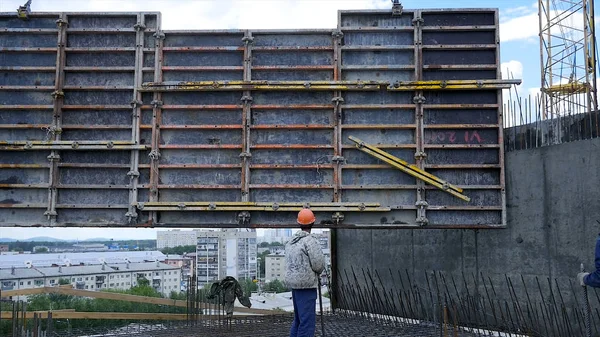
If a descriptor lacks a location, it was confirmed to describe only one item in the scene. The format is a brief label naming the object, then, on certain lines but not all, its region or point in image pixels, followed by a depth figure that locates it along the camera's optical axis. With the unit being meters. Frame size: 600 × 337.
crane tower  24.38
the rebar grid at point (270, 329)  8.68
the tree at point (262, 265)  69.00
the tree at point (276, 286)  24.58
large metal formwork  8.91
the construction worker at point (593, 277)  5.77
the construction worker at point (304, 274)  5.89
